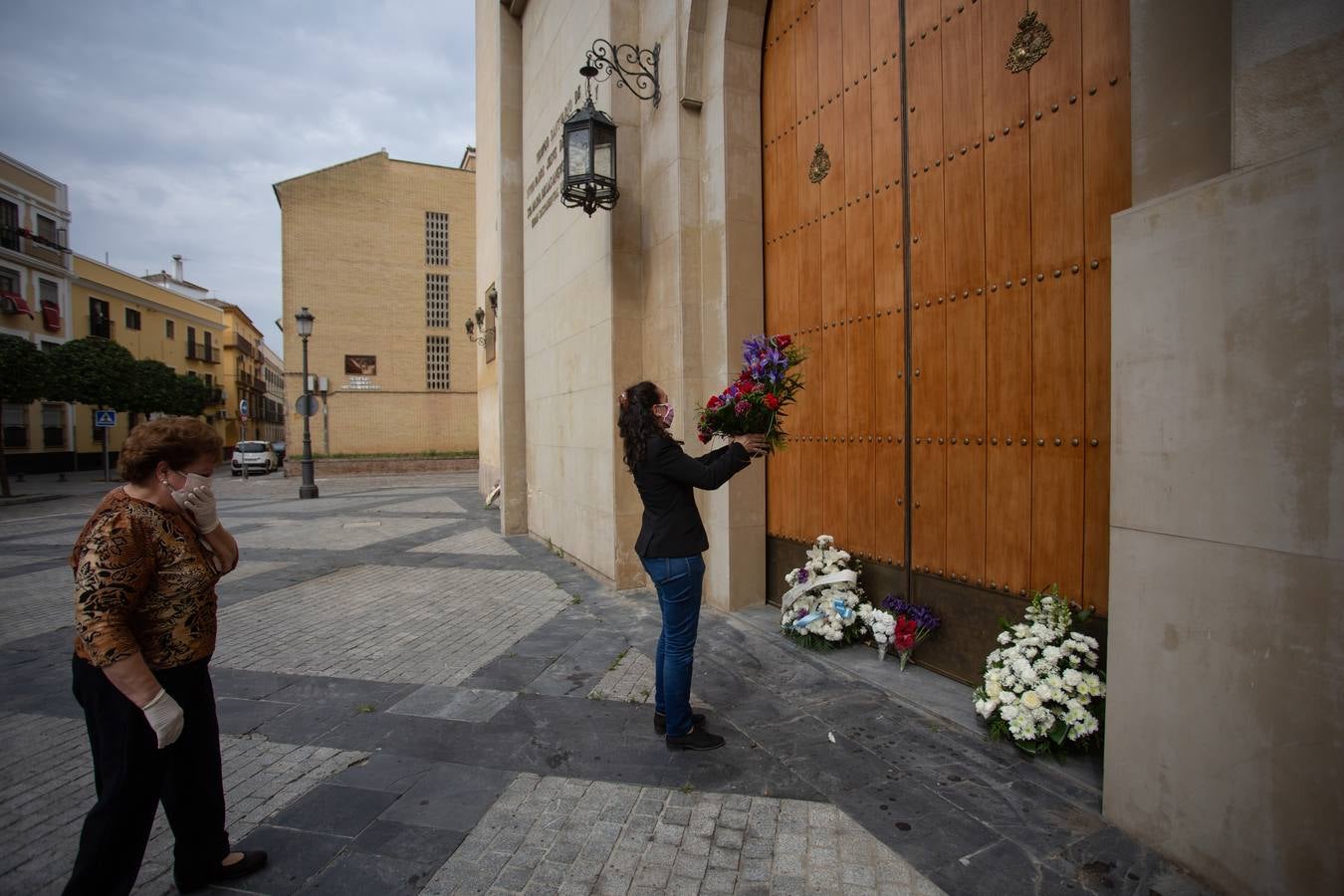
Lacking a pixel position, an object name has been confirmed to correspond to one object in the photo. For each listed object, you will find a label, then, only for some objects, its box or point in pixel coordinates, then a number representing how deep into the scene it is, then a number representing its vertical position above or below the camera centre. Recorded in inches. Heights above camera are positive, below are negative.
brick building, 1155.9 +256.6
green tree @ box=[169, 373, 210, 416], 1322.6 +88.4
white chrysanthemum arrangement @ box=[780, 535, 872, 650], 175.5 -47.4
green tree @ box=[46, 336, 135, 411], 970.1 +103.2
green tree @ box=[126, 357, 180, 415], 1169.4 +93.2
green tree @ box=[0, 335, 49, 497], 742.5 +80.6
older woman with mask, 79.0 -28.3
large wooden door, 123.7 +36.6
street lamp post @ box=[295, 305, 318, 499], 674.2 -4.2
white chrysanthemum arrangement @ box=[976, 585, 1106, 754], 115.6 -47.2
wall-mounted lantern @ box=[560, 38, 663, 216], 242.1 +108.9
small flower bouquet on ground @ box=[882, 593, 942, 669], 157.2 -47.8
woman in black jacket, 125.8 -18.3
